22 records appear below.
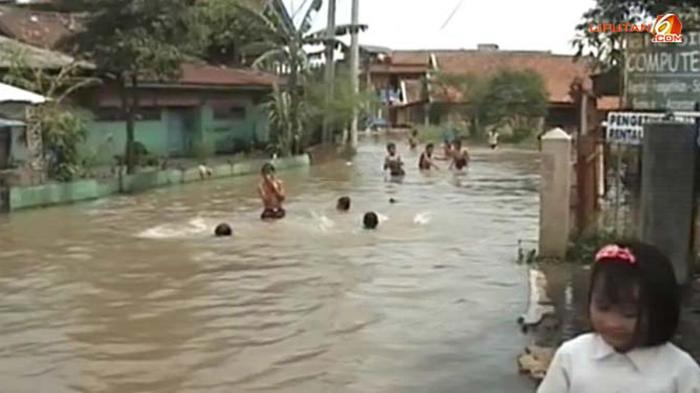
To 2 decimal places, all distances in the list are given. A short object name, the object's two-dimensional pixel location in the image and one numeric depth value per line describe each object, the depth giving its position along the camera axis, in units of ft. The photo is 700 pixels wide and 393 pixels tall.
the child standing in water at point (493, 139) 168.75
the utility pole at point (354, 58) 145.28
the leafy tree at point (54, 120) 79.66
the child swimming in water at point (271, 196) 67.31
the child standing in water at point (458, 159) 114.01
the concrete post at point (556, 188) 43.37
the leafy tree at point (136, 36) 90.68
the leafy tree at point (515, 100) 187.21
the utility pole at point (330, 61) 139.19
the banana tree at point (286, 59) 126.31
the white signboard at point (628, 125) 37.58
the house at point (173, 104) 111.55
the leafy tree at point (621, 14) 41.29
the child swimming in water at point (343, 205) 73.36
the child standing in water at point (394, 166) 103.65
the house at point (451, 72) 203.21
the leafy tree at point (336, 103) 139.95
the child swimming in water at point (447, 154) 122.95
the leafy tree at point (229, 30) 133.59
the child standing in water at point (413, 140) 159.49
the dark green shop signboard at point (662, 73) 36.24
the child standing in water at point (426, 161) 113.09
